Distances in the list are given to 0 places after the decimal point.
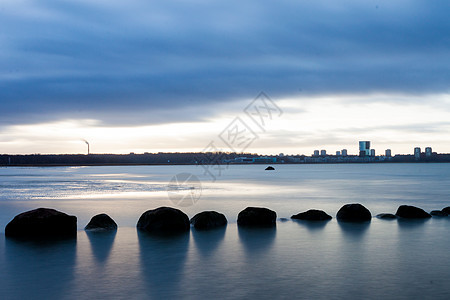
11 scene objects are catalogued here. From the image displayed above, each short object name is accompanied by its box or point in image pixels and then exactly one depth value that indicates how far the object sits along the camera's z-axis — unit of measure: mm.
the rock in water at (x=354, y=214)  22516
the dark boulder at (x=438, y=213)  24562
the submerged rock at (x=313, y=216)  22672
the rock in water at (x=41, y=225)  17422
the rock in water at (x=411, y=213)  23266
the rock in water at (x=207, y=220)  19675
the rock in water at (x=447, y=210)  24983
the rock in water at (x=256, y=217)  21031
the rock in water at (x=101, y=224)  19375
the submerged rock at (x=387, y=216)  23234
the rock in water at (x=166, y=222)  18844
